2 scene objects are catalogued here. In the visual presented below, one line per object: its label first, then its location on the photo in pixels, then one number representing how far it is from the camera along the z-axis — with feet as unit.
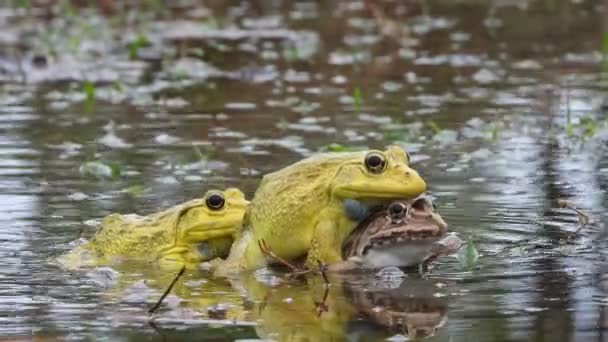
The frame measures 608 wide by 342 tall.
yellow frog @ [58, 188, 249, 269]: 52.03
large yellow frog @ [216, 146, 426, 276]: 47.70
